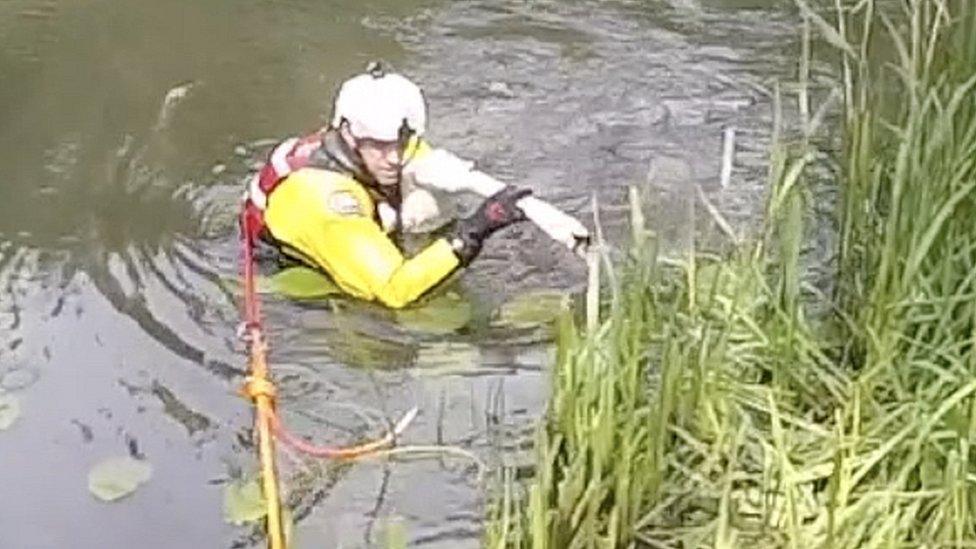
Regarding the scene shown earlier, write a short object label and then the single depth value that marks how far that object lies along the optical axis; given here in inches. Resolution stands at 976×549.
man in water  158.7
